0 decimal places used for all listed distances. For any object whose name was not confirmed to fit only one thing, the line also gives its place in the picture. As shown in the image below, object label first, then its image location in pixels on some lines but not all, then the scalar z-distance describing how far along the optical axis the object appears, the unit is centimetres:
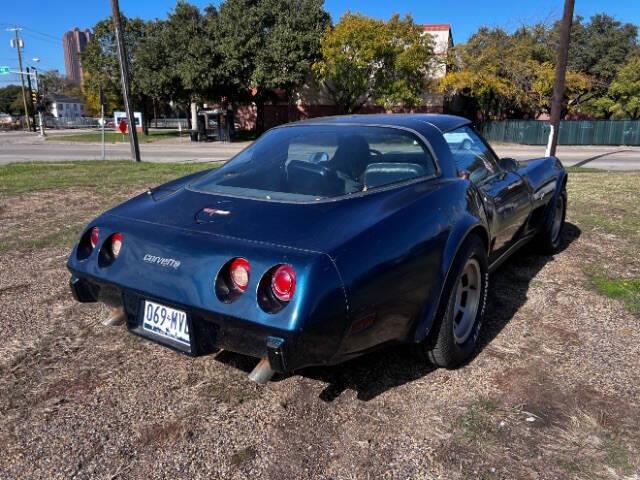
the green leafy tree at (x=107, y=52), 3922
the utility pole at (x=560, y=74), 1106
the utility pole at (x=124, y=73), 1448
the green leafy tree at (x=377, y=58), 2691
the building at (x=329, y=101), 3039
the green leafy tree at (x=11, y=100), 10256
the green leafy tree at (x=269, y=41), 2809
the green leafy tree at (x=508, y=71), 2819
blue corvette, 209
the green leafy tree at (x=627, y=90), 3253
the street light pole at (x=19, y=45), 5136
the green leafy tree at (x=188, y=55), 2828
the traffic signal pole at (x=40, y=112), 4179
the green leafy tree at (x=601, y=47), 3559
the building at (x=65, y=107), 10181
